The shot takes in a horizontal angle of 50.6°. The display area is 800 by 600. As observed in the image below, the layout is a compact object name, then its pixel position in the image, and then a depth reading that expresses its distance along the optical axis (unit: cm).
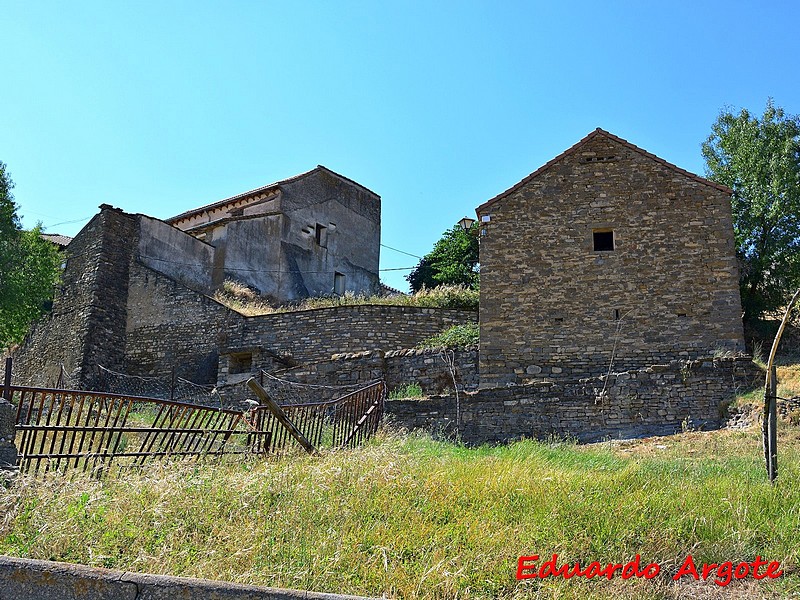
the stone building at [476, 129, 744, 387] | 1886
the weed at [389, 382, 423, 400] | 1894
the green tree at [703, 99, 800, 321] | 2178
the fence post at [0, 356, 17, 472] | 670
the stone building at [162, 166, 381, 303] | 2923
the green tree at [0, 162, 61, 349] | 2278
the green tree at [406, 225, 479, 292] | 3231
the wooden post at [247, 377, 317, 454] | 911
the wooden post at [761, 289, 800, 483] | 920
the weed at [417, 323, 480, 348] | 2057
